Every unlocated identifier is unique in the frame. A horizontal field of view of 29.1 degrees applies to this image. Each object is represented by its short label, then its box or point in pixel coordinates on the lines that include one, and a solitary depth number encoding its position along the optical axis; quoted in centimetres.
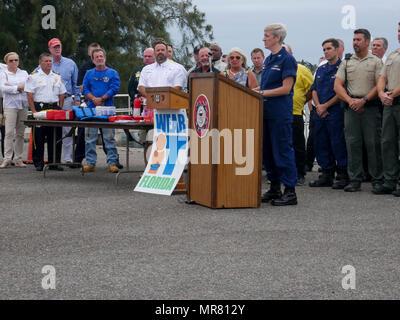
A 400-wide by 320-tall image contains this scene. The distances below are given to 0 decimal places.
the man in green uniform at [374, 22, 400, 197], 930
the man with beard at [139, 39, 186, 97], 1074
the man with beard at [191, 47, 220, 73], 1057
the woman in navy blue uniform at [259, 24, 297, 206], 820
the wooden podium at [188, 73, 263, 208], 790
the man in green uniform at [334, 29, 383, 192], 970
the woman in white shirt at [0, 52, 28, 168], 1308
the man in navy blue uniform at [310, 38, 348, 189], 1013
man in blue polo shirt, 1198
